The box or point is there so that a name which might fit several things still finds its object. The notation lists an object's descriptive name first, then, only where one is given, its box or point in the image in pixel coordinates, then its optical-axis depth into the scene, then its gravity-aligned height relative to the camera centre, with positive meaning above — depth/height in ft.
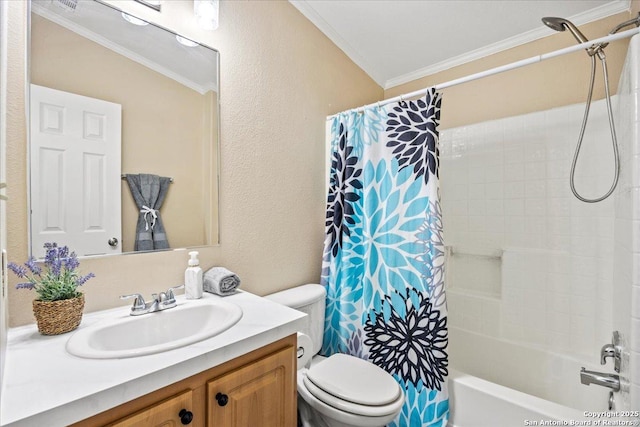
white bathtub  4.17 -2.82
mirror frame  3.36 +0.85
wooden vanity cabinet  2.40 -1.68
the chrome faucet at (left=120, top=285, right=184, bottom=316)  3.69 -1.13
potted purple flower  3.04 -0.78
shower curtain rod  3.84 +2.19
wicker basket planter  3.04 -1.03
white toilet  4.03 -2.52
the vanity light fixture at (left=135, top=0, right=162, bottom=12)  4.24 +2.94
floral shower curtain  4.98 -0.72
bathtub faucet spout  3.97 -2.20
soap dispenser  4.28 -0.93
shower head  4.67 +2.91
